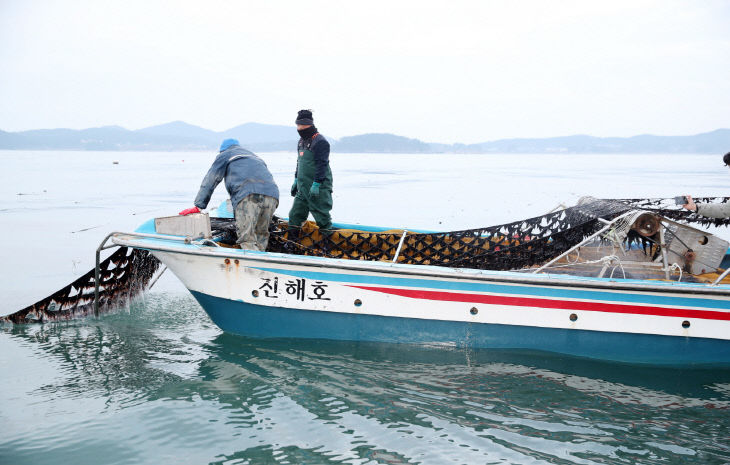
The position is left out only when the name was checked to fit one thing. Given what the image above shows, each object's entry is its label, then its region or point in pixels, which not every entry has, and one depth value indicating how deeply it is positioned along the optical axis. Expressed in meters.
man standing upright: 6.70
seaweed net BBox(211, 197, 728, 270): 6.00
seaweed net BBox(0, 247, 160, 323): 7.12
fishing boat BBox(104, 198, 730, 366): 5.61
